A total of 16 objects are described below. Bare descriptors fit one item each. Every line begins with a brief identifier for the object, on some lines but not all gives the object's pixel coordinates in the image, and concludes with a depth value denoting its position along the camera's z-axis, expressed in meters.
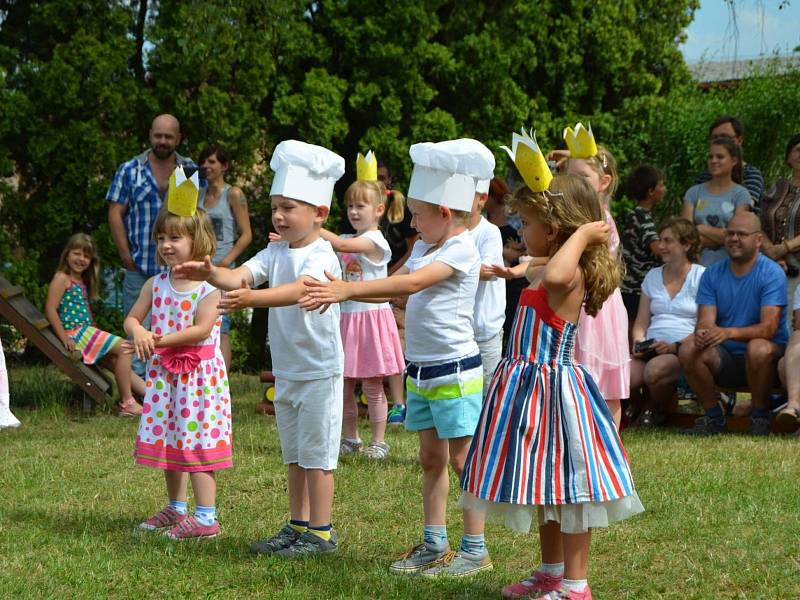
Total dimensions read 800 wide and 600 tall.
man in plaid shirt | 9.52
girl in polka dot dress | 5.25
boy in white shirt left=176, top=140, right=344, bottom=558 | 4.90
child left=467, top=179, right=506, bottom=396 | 6.59
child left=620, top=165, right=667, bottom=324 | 9.23
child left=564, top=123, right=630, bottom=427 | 5.93
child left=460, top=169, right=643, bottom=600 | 4.01
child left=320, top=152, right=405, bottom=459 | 7.29
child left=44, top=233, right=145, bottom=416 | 9.44
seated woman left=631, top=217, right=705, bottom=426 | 8.71
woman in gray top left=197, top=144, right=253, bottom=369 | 9.94
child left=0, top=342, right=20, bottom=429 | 8.37
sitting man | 8.21
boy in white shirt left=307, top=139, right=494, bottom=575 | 4.72
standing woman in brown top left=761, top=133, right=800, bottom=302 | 8.88
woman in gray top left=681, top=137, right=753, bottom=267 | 8.96
